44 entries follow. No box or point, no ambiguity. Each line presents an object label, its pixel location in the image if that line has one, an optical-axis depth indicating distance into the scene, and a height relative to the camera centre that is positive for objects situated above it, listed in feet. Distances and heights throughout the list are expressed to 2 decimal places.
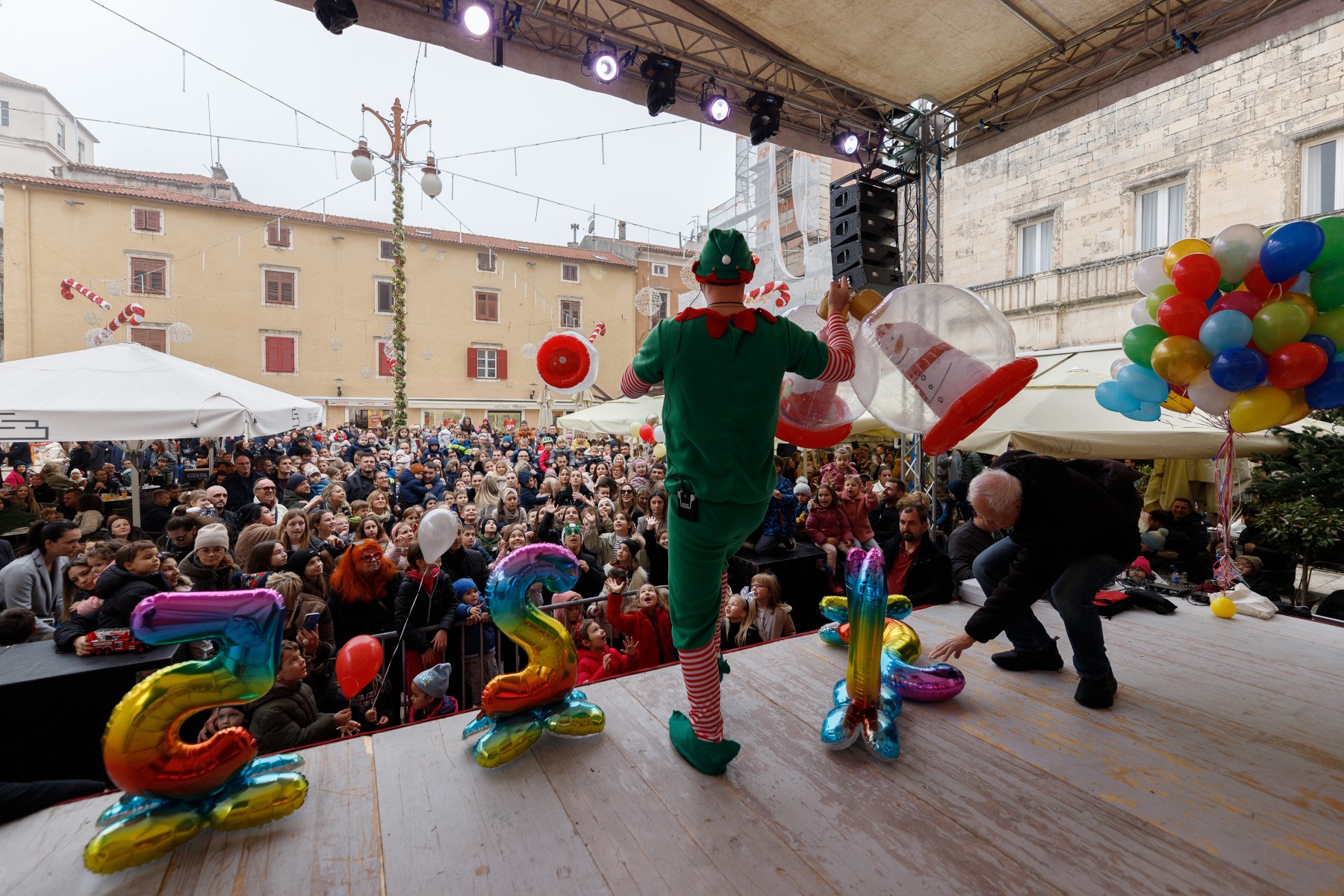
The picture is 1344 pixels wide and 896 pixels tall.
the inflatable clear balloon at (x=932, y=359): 7.27 +0.94
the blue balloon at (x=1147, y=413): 11.16 +0.38
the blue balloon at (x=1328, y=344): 8.91 +1.27
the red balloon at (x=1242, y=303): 9.29 +1.94
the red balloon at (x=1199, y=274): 9.52 +2.41
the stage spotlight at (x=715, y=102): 17.20 +9.02
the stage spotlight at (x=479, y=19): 13.75 +9.03
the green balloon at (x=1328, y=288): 8.76 +2.05
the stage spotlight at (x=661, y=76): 16.10 +9.13
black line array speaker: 14.70 +4.73
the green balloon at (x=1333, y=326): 8.72 +1.52
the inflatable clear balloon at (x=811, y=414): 8.50 +0.26
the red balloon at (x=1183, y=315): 9.62 +1.82
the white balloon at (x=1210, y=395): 9.56 +0.59
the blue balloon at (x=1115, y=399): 11.13 +0.63
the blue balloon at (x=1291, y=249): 8.64 +2.56
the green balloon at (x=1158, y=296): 10.31 +2.26
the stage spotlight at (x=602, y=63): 15.47 +9.13
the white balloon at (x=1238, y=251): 9.36 +2.73
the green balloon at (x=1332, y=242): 8.71 +2.66
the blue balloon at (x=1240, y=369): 8.91 +0.92
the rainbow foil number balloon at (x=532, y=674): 7.49 -2.98
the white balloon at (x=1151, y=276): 10.66 +2.70
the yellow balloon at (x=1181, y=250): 10.02 +2.93
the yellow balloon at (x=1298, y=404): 9.30 +0.45
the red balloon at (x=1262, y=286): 9.21 +2.19
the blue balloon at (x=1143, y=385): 10.59 +0.84
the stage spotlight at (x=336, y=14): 12.70 +8.49
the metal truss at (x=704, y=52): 14.97 +9.74
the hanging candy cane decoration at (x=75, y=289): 32.40 +7.79
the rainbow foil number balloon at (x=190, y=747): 5.65 -2.95
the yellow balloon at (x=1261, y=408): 9.16 +0.39
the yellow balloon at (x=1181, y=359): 9.55 +1.13
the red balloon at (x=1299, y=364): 8.68 +0.98
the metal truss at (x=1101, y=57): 14.08 +9.30
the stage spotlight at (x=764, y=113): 17.47 +8.89
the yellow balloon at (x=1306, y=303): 8.94 +1.87
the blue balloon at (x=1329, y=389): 8.84 +0.64
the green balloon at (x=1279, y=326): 8.73 +1.52
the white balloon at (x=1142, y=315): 10.86 +2.09
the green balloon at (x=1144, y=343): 10.46 +1.52
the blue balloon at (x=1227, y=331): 9.02 +1.48
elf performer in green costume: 6.97 +0.01
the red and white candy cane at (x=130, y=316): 29.19 +5.39
